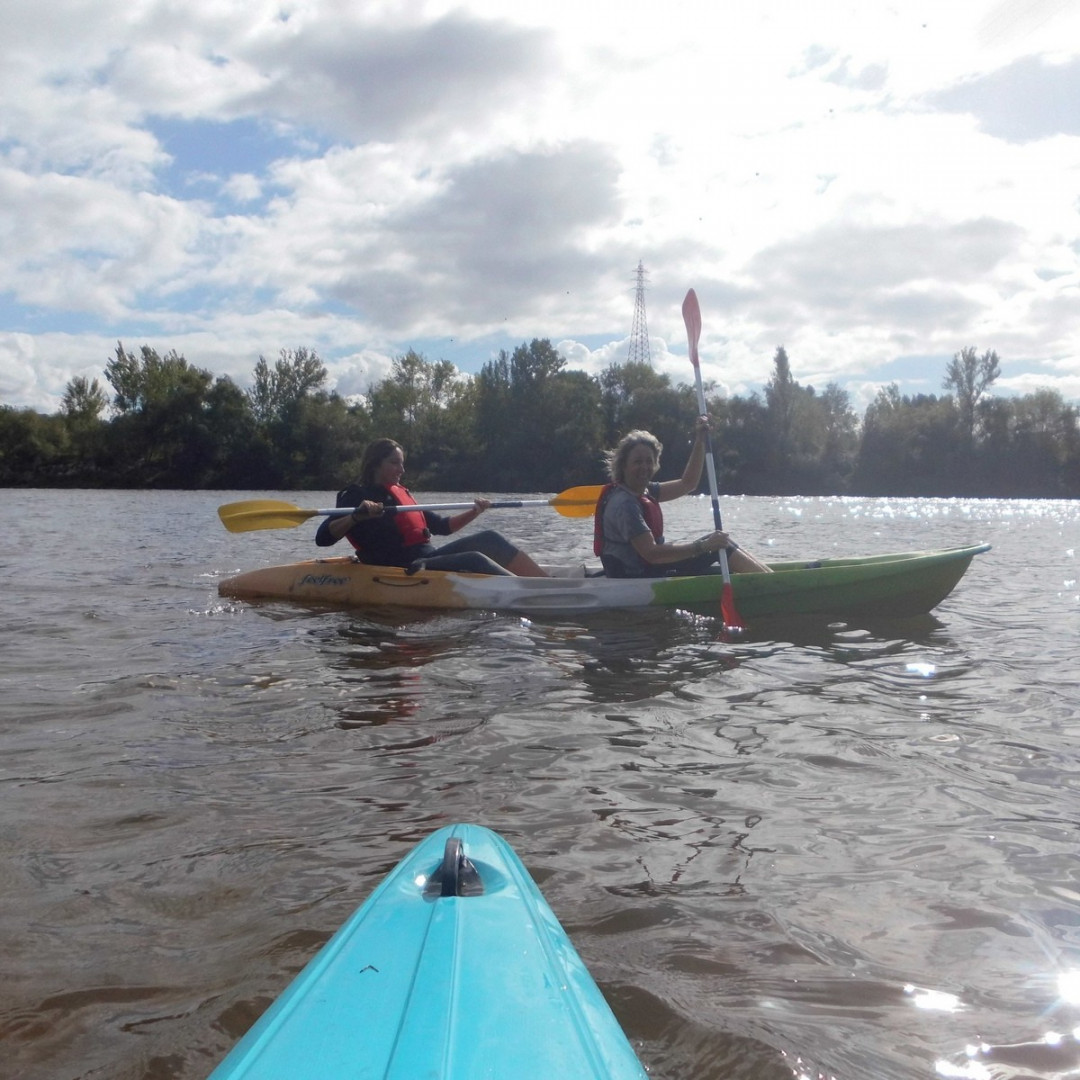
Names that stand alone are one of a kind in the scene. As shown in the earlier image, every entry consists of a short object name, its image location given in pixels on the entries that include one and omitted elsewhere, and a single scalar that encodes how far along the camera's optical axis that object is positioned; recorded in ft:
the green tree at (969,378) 166.30
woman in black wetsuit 22.41
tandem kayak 19.88
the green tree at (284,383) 171.45
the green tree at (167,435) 163.22
